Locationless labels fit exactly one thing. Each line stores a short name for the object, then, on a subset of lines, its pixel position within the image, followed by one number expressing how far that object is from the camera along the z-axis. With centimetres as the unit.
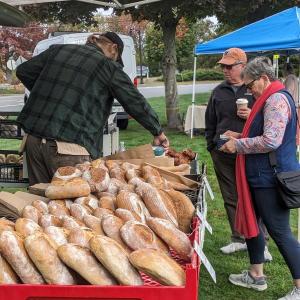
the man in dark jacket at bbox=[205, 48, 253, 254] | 424
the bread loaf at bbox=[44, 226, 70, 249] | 192
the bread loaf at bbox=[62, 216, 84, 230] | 210
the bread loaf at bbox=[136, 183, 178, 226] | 231
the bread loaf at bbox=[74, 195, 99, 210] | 240
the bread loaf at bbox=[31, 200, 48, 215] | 230
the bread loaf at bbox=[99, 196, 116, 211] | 240
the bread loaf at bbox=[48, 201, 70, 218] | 230
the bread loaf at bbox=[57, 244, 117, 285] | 174
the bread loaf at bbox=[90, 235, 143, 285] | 175
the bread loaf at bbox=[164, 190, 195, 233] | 235
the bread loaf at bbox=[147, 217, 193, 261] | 202
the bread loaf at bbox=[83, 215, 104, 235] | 210
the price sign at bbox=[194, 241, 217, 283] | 197
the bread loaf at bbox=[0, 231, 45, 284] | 177
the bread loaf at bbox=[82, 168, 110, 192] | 260
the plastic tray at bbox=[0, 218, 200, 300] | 168
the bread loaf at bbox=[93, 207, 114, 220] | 225
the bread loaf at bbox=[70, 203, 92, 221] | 226
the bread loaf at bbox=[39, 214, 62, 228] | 212
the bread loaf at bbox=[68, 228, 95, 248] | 191
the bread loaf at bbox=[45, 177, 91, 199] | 248
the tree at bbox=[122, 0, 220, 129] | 1239
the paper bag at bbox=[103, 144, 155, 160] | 338
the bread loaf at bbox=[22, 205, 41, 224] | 218
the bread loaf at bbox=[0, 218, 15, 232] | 198
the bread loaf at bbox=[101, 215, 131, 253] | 200
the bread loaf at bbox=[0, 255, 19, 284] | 175
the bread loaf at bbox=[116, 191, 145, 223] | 225
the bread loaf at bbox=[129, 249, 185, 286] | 175
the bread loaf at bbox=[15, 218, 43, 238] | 197
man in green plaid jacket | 348
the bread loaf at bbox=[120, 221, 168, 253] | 194
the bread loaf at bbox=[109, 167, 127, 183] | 285
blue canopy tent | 640
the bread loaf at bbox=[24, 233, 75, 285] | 175
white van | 1290
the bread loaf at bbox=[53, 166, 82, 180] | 271
